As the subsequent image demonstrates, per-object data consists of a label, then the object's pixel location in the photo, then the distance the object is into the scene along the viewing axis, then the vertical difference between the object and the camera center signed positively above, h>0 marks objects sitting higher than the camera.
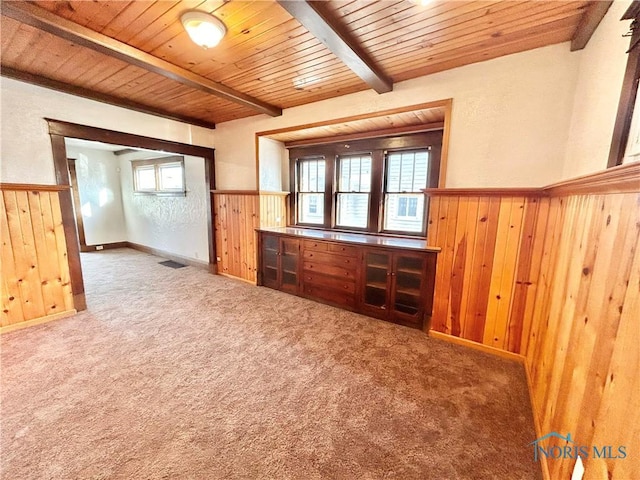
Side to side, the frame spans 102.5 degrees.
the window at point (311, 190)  4.07 +0.18
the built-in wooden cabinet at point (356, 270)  2.71 -0.83
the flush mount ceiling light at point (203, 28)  1.69 +1.16
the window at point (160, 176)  5.14 +0.47
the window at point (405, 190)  3.24 +0.17
